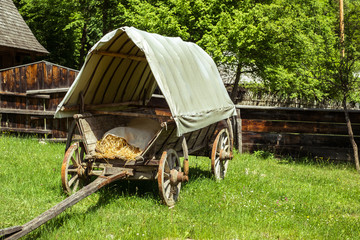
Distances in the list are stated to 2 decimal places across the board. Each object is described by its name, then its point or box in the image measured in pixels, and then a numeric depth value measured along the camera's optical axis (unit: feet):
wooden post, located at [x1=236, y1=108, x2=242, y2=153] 41.24
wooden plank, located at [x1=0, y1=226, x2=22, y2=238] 12.53
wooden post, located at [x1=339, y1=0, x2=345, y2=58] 36.33
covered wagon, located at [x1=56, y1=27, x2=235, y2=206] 19.71
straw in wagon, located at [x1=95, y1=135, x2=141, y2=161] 20.75
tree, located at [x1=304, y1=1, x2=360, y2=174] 36.14
